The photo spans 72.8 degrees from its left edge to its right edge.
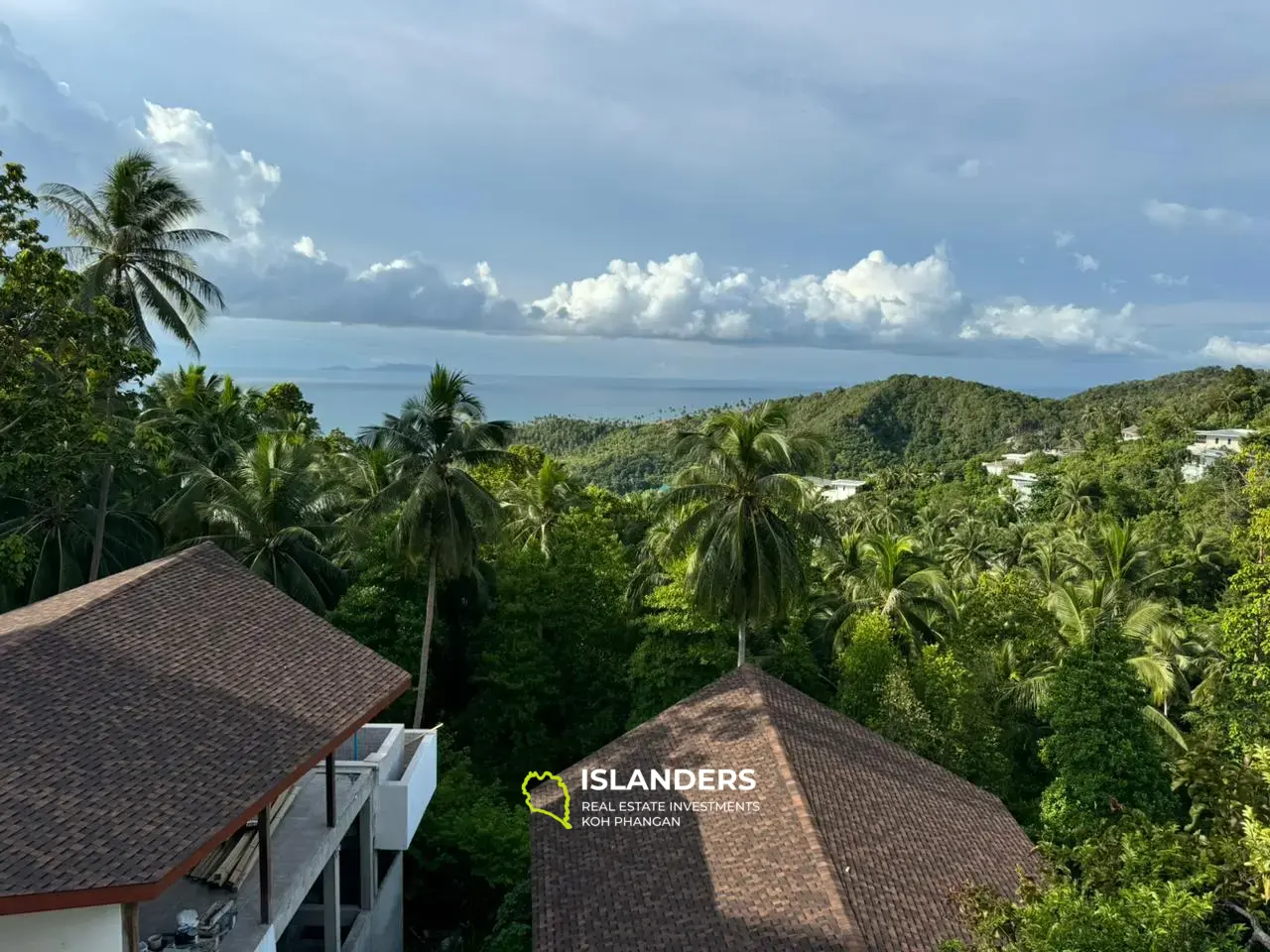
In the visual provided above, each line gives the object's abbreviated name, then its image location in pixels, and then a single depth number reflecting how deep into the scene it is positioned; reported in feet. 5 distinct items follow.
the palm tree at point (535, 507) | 88.99
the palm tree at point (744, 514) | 63.72
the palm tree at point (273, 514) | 68.85
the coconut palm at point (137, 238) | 70.95
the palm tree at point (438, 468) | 65.62
